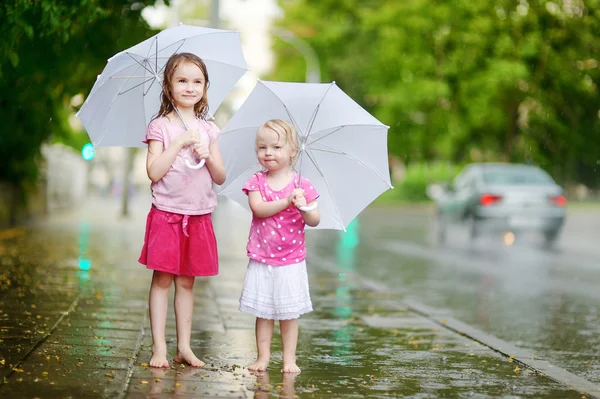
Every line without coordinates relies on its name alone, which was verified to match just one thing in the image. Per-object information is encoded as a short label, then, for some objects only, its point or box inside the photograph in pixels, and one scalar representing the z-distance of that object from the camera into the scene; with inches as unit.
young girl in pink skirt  384.2
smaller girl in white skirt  379.7
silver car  1386.0
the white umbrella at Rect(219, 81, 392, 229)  395.2
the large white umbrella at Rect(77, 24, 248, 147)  408.0
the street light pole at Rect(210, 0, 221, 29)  1074.1
